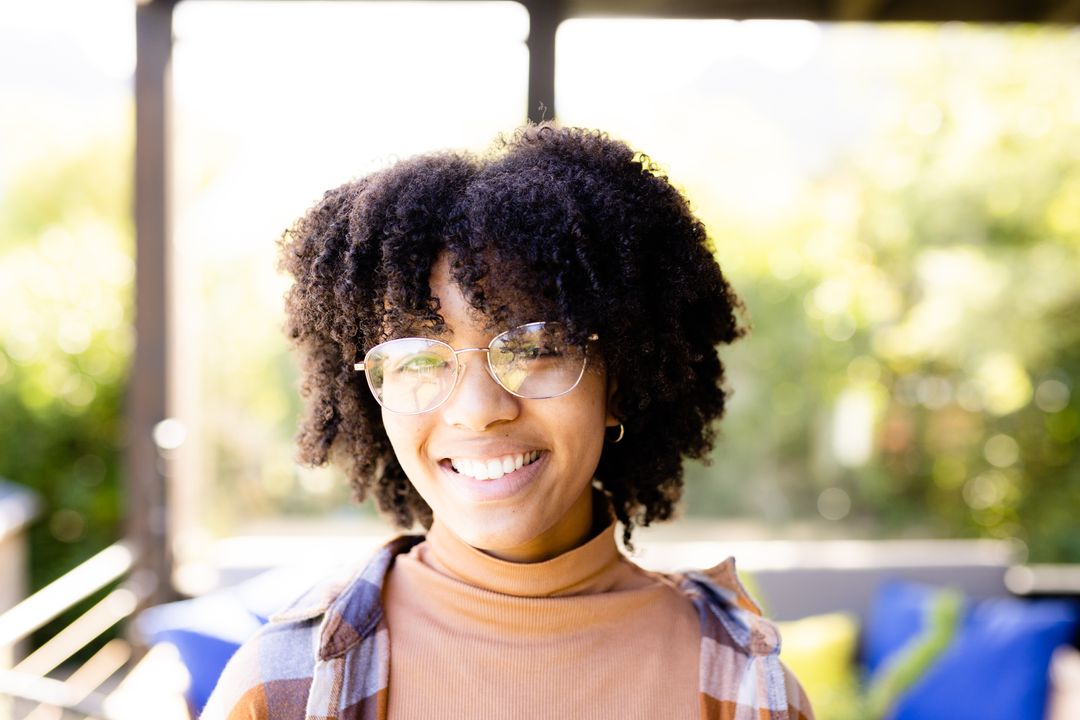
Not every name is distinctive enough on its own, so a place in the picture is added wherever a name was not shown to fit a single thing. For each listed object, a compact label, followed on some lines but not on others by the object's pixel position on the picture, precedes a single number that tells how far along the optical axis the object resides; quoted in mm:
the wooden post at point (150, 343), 3662
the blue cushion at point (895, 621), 3352
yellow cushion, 3154
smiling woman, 1045
